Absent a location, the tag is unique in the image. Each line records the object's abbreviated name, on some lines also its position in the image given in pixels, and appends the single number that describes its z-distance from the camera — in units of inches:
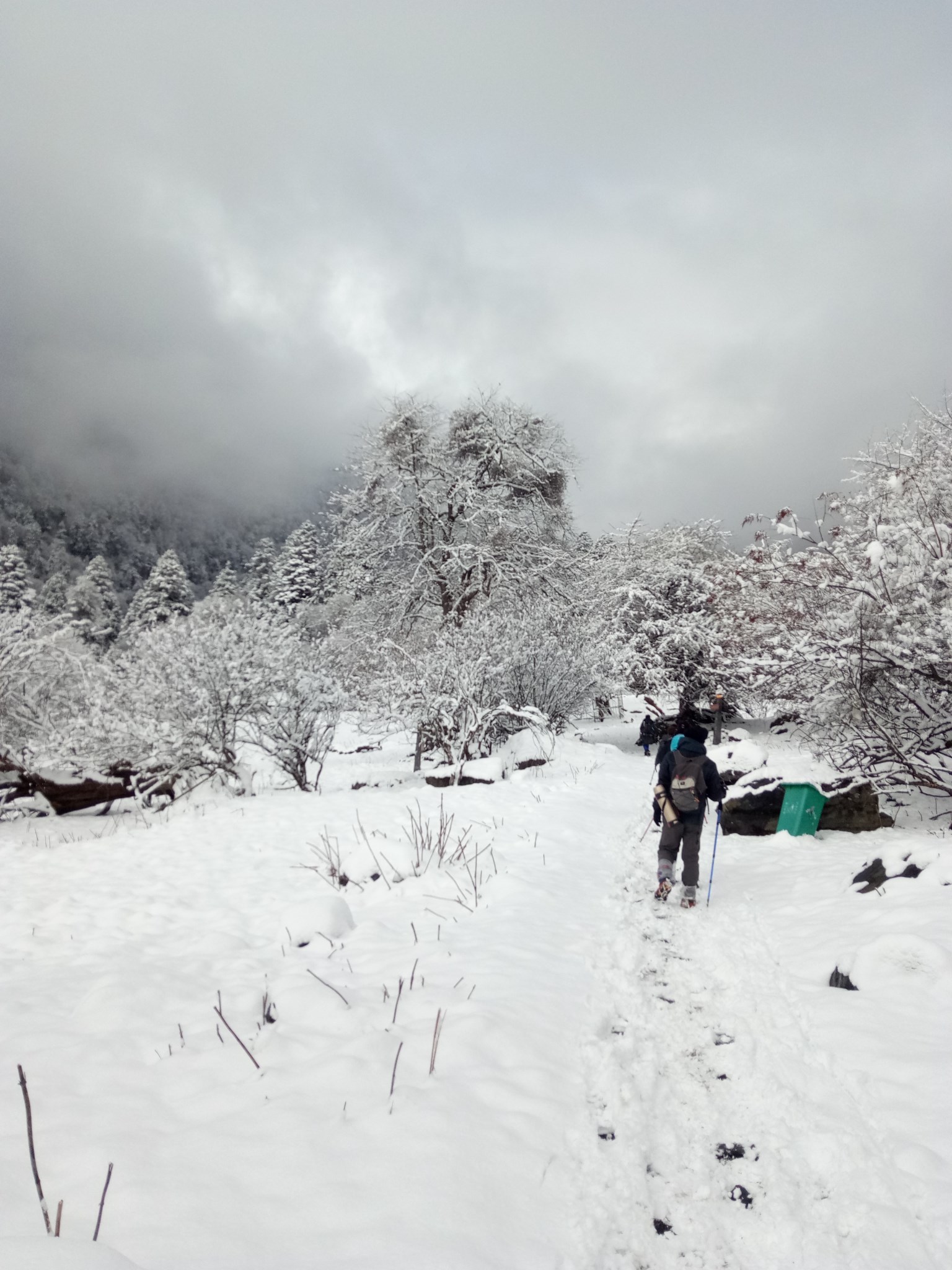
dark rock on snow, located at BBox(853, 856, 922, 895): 179.5
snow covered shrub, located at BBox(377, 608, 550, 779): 467.8
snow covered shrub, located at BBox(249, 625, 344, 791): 421.1
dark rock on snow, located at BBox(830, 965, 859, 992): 129.3
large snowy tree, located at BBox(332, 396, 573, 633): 564.1
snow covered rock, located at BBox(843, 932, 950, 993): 124.3
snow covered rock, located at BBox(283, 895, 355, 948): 154.6
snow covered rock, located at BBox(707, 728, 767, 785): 311.3
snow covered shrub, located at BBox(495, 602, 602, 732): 530.3
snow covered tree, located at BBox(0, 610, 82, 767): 410.6
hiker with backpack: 203.5
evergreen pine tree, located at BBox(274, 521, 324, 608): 2166.6
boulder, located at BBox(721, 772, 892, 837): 282.8
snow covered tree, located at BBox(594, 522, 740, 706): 746.8
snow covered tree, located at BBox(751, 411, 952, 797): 266.4
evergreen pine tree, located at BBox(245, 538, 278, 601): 2645.2
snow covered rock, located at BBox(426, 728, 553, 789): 407.5
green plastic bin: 277.4
